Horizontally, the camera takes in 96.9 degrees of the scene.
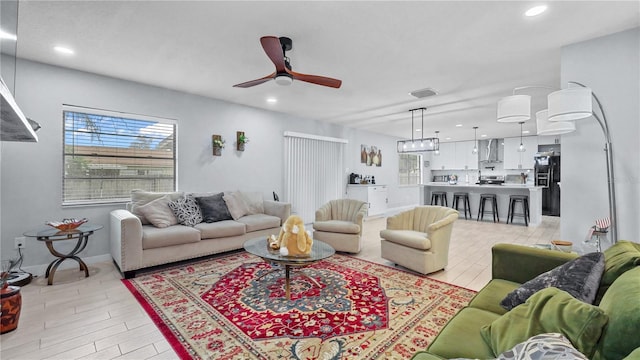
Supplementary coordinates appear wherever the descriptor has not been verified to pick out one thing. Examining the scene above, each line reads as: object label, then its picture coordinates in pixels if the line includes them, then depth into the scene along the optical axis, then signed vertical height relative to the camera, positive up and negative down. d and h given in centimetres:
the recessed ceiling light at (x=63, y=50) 305 +144
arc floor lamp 231 +61
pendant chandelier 610 +79
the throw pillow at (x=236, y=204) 450 -39
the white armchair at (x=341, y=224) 418 -65
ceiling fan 231 +105
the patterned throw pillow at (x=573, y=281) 137 -51
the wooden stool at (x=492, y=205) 717 -63
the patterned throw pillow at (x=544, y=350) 76 -49
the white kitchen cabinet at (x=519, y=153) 870 +87
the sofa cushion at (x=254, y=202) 493 -37
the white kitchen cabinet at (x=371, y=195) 754 -38
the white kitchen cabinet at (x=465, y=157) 991 +86
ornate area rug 197 -113
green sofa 90 -56
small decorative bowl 305 -48
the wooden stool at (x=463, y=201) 768 -55
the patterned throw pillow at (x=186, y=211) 393 -43
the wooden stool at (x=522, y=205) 666 -61
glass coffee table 267 -74
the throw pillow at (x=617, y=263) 137 -42
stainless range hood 946 +102
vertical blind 619 +23
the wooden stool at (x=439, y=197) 809 -48
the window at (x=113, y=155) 375 +37
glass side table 297 -60
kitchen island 664 -33
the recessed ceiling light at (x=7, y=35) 132 +75
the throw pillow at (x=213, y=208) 421 -42
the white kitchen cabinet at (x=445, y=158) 1042 +88
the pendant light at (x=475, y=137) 770 +141
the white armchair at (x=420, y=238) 331 -70
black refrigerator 813 +0
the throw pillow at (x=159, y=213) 370 -43
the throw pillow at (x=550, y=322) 94 -52
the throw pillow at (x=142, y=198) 378 -24
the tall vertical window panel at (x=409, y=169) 971 +43
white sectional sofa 323 -75
